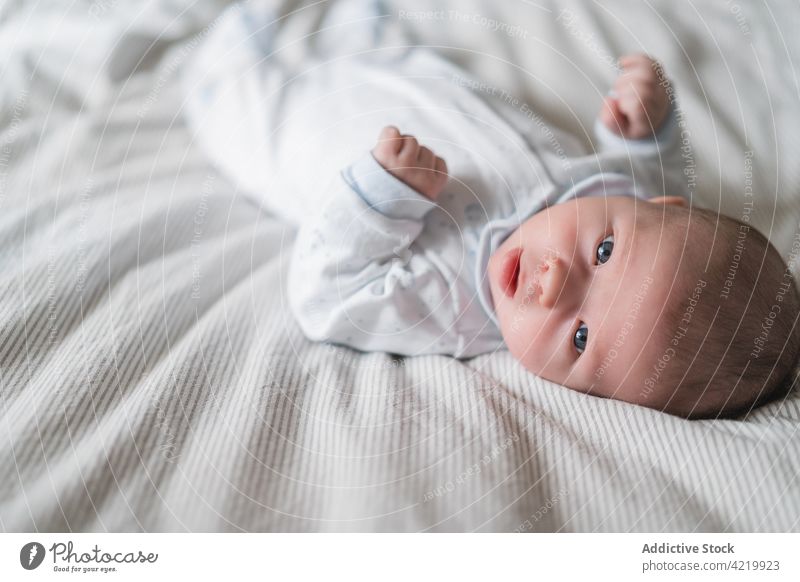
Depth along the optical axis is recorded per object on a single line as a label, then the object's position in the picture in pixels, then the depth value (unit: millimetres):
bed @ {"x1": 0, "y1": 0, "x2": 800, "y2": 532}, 346
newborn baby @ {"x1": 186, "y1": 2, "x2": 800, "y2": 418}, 402
